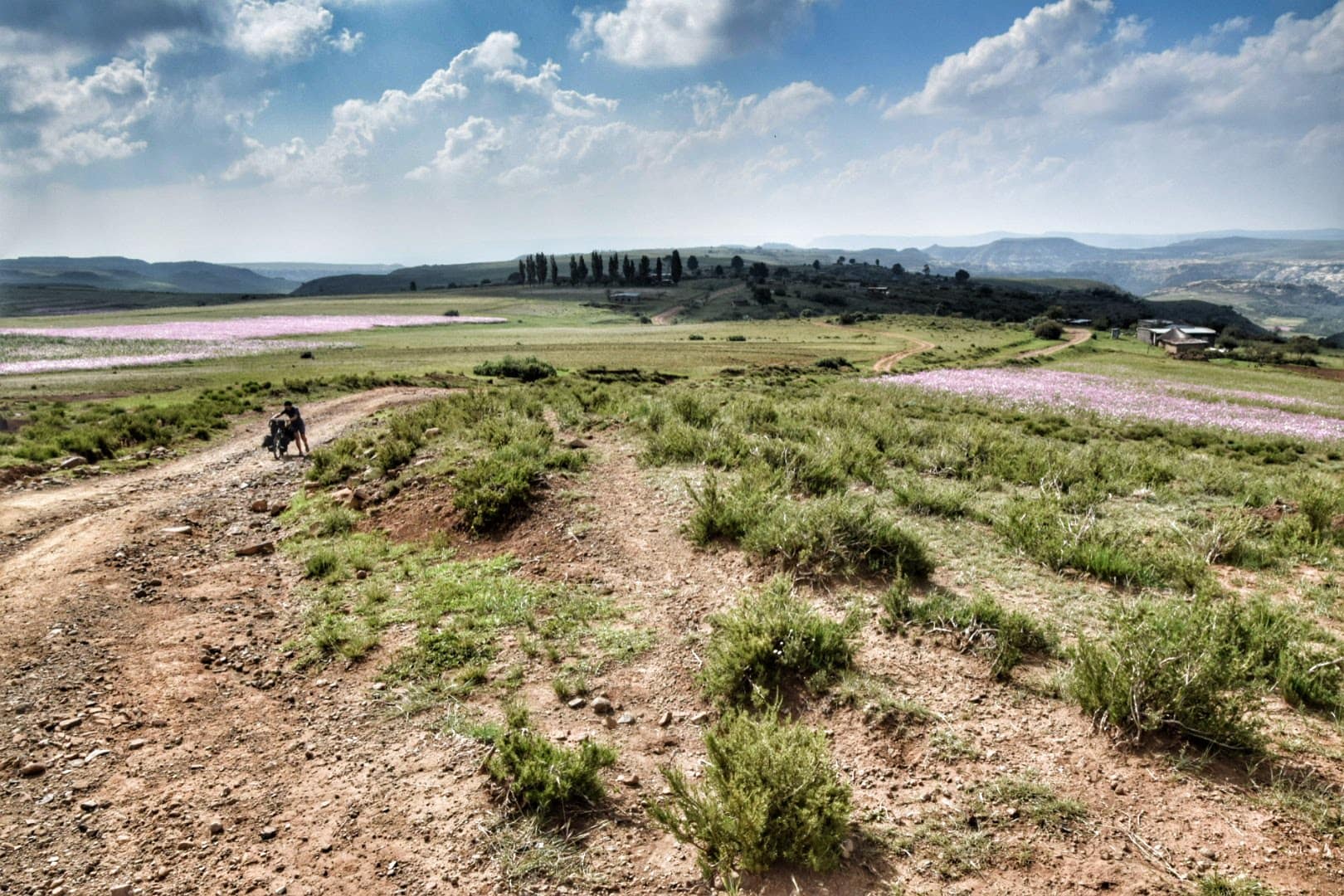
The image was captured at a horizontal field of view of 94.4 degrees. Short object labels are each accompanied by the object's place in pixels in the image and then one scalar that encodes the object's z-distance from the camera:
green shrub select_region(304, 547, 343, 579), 10.80
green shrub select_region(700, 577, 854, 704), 6.62
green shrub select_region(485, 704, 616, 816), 5.29
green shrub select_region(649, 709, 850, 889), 4.39
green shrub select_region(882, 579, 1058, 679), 6.64
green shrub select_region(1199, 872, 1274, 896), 3.91
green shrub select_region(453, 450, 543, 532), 11.82
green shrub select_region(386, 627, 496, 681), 7.59
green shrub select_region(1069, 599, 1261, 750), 5.11
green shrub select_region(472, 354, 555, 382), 45.19
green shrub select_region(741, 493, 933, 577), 8.76
